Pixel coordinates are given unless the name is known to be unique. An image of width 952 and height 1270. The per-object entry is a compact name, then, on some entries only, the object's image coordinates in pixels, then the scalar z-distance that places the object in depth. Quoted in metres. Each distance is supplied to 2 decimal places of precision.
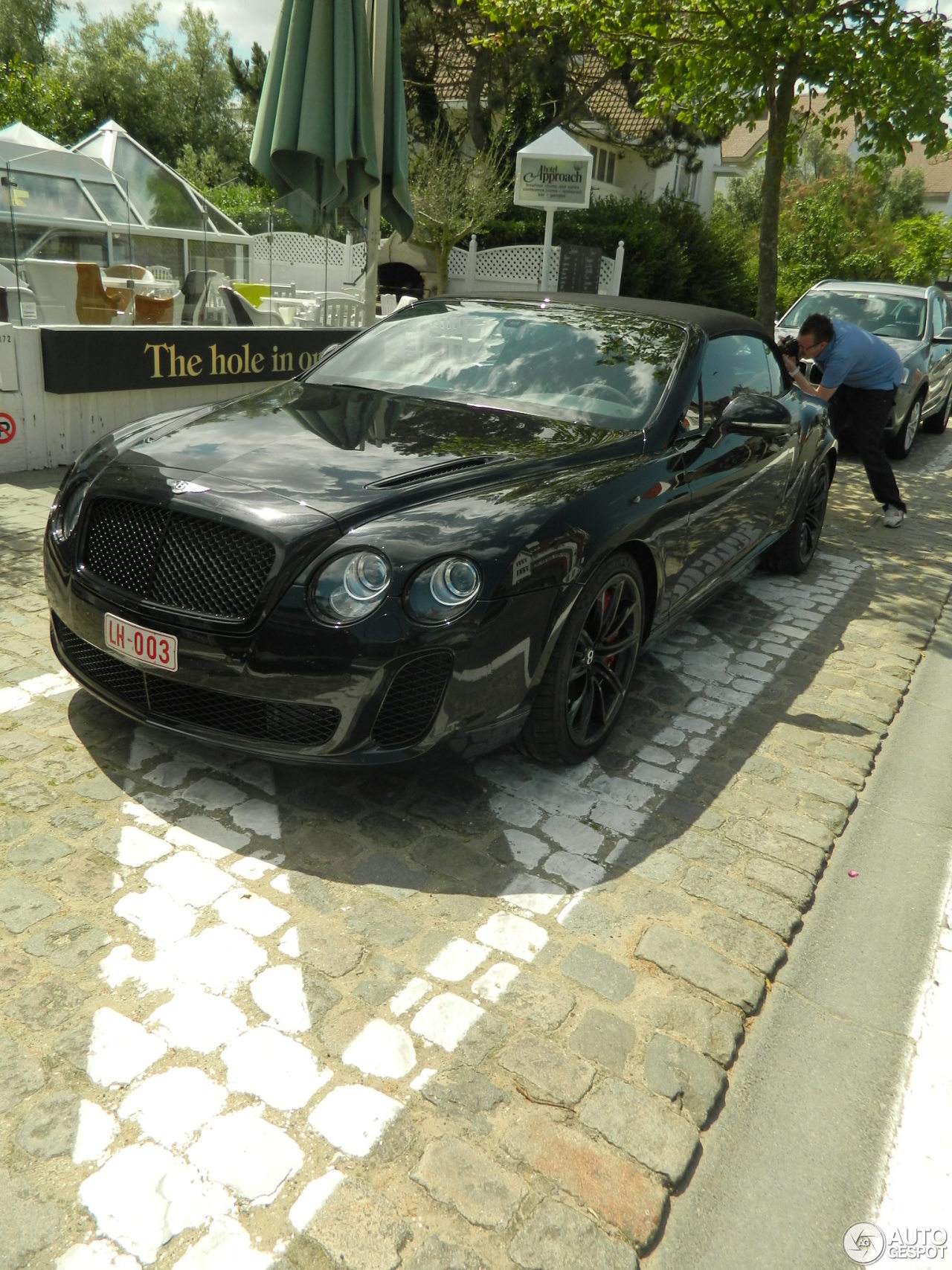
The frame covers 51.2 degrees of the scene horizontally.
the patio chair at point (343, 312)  10.25
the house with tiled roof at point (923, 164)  62.34
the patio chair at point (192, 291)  8.86
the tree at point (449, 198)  22.91
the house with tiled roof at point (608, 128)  26.52
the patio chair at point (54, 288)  7.53
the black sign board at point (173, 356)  6.91
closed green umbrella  7.91
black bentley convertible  2.83
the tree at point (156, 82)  36.94
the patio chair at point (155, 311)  8.52
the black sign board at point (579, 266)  15.25
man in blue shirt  7.25
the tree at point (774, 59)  9.48
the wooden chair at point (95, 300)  8.25
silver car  10.62
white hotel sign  14.20
